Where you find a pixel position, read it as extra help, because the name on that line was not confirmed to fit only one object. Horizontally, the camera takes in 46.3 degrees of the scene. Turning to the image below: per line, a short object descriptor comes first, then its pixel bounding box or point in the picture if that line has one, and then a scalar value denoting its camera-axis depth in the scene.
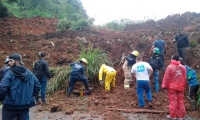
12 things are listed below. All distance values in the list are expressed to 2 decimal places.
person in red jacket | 6.32
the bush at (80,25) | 17.72
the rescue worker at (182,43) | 10.09
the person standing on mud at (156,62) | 8.52
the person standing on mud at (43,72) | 7.70
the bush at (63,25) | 17.65
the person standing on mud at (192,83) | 6.99
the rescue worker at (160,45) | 9.55
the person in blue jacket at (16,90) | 4.21
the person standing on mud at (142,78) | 7.09
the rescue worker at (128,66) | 9.00
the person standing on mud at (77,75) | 8.41
